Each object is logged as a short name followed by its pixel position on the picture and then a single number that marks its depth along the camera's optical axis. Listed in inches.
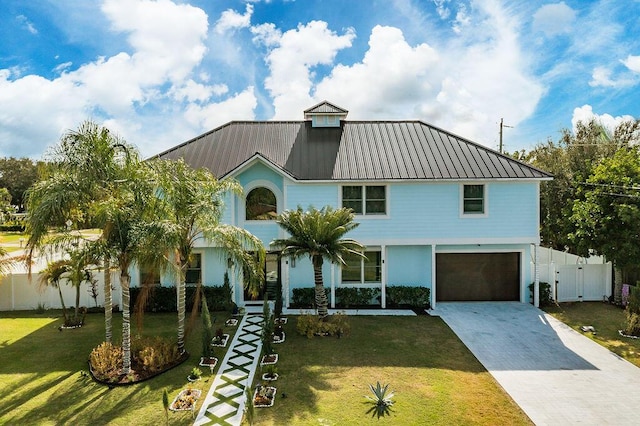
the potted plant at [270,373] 421.4
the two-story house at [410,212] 678.5
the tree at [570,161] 868.6
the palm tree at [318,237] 540.7
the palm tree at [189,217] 439.2
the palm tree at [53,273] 559.8
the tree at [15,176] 2536.9
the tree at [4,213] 768.7
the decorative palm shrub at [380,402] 353.4
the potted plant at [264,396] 369.4
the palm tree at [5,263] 561.3
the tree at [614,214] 621.9
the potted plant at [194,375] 421.8
